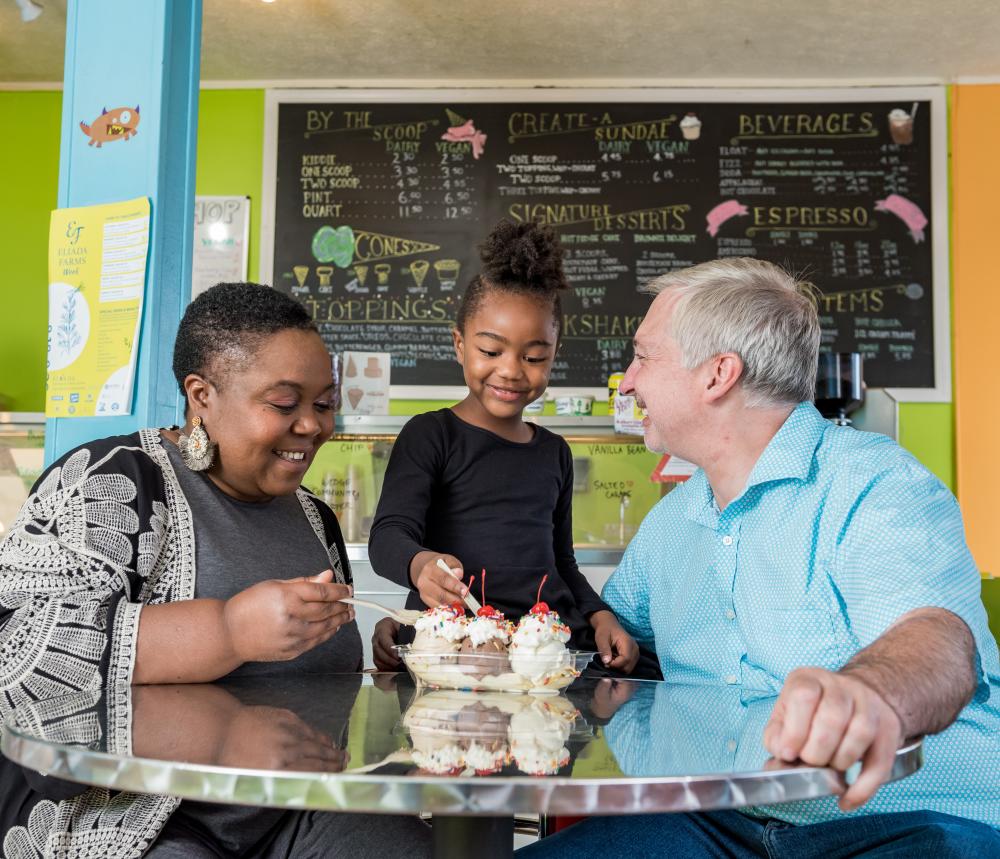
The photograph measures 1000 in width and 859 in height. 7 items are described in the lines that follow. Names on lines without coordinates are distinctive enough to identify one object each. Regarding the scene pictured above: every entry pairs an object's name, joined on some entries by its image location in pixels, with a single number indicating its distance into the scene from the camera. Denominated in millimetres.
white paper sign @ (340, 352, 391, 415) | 4043
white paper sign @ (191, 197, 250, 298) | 5750
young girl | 2521
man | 1184
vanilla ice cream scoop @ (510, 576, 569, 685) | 1540
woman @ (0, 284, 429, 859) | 1435
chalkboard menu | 5512
